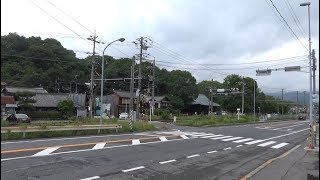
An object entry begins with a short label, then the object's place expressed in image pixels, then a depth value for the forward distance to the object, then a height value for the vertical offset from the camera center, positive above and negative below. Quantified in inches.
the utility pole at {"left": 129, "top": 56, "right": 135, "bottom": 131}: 844.8 -12.5
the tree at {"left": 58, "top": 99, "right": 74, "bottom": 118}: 1457.0 -34.8
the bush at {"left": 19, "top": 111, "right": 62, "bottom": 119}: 1392.9 -77.4
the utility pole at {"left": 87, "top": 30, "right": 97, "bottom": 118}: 1159.1 +290.0
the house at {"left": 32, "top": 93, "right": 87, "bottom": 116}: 1555.4 -5.4
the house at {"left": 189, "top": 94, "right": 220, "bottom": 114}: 2368.3 -23.2
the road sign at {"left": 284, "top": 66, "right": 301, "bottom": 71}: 801.2 +122.7
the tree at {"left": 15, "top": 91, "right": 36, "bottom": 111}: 1318.0 +10.4
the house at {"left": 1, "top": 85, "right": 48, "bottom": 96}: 1499.8 +78.5
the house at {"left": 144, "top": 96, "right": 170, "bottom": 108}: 2066.6 +6.1
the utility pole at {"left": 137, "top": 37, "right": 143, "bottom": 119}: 1255.7 +319.0
